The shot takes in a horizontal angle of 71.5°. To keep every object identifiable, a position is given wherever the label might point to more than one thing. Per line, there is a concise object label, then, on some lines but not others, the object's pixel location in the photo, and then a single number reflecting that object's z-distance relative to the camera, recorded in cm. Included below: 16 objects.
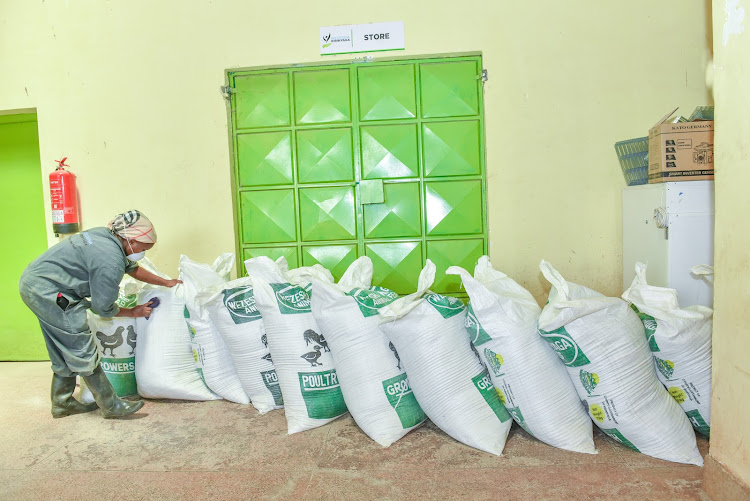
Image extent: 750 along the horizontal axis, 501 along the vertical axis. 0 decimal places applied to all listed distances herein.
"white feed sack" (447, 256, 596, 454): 221
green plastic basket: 296
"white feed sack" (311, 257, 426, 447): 240
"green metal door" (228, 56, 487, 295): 337
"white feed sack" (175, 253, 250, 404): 288
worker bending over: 266
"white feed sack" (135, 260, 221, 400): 293
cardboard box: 254
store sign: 331
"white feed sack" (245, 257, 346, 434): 256
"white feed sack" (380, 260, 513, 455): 228
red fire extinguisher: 349
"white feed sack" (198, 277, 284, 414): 275
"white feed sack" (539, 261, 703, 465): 210
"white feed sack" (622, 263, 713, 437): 218
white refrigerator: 256
